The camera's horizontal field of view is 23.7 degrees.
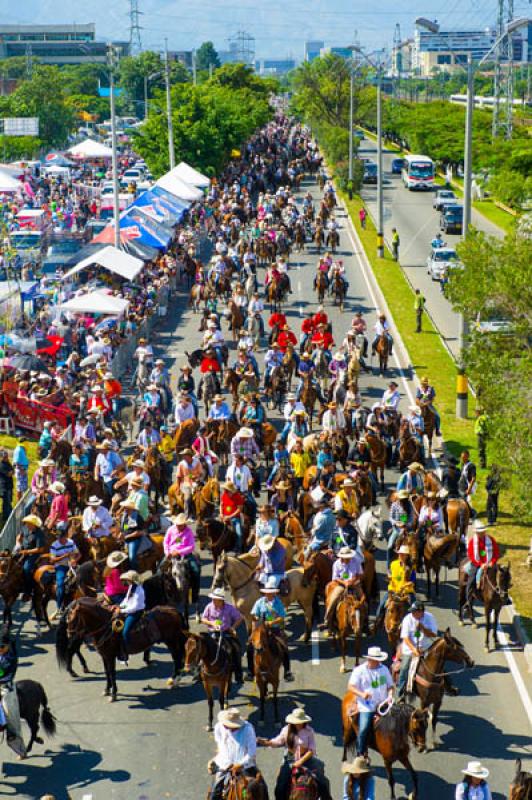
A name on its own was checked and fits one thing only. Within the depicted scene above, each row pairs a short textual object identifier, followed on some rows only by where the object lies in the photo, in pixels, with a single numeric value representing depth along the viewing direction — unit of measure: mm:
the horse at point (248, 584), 18781
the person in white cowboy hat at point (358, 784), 13922
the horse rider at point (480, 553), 19531
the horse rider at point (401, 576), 18922
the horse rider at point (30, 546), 20797
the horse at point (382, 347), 36156
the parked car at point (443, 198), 72125
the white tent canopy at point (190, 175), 62969
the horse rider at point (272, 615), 17141
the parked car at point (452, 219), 63625
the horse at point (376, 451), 26688
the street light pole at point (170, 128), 66156
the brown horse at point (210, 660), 16406
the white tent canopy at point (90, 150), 89500
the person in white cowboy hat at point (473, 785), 13305
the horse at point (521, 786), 13273
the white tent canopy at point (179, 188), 58688
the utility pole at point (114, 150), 47228
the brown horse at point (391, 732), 14891
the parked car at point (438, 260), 50906
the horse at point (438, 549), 21250
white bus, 84000
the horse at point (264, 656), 16828
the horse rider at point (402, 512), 21909
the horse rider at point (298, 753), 13891
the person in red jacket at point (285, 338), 34306
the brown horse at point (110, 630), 17844
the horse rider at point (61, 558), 20250
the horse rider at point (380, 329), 36188
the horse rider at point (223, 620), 16938
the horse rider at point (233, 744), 14120
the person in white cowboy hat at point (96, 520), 21562
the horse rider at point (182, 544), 20234
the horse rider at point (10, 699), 16016
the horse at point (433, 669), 16297
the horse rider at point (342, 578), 18547
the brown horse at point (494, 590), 19375
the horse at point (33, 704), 16203
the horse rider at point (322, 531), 20688
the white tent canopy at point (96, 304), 39219
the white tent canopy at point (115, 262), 43688
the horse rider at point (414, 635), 16484
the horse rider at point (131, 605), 17875
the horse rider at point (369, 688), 15232
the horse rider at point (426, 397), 28188
